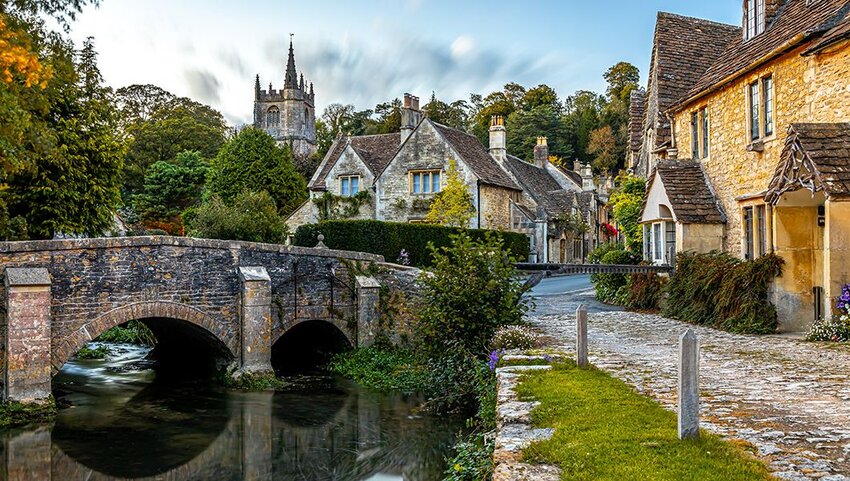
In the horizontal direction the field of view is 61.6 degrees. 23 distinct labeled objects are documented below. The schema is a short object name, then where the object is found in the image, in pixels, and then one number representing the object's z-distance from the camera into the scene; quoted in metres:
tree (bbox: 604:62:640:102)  78.50
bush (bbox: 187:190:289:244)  30.81
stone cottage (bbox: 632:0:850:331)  12.22
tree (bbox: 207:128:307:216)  45.03
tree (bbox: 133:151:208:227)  52.69
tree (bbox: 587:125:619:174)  69.75
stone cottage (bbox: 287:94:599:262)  36.72
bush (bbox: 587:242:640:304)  21.84
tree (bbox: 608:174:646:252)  24.46
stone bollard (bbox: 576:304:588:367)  8.90
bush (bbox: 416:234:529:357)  13.85
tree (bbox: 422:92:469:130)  78.10
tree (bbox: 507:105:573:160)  71.81
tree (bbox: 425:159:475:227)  34.97
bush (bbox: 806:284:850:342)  11.80
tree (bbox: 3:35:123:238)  21.20
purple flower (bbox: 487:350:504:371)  11.59
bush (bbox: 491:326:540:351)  12.49
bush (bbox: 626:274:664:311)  19.23
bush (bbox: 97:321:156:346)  24.95
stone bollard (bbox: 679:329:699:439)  5.14
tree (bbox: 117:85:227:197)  60.30
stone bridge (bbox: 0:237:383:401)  13.80
